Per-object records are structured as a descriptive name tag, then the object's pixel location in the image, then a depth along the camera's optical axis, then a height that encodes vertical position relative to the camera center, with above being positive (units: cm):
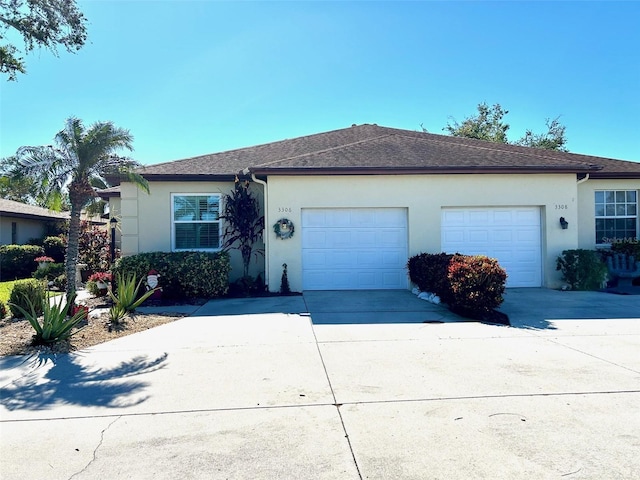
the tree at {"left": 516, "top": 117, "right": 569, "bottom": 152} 3031 +767
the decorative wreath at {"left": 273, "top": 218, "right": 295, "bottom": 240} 1085 +36
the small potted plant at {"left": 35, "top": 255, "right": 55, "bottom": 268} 1668 -75
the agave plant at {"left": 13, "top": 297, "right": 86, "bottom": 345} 635 -129
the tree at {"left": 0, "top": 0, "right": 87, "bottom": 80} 934 +504
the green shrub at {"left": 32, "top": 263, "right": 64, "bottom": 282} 1527 -108
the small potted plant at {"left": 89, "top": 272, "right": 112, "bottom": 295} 1137 -106
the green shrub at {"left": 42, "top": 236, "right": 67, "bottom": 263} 1977 -19
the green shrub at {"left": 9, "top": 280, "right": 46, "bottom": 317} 848 -109
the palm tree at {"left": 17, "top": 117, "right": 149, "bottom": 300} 823 +166
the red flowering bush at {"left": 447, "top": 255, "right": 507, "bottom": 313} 795 -86
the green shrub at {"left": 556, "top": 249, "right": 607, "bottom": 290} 1084 -77
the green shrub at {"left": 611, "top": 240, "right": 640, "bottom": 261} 1174 -22
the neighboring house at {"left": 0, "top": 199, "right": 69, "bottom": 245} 1909 +112
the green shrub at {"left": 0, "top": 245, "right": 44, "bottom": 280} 1766 -78
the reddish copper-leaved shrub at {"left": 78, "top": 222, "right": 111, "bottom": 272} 1582 -29
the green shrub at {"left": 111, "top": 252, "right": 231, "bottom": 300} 1024 -71
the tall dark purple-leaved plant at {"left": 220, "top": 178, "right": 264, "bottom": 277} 1177 +60
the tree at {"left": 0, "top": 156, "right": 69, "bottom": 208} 809 +120
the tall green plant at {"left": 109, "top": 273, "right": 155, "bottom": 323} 795 -118
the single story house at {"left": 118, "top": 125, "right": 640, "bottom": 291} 1098 +85
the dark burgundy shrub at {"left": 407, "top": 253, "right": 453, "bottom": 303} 898 -74
